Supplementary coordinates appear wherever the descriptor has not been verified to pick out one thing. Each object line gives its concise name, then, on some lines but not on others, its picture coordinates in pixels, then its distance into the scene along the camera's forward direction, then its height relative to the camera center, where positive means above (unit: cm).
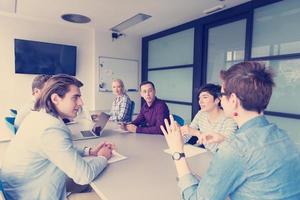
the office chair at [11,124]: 227 -48
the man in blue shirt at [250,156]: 79 -26
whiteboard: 513 +27
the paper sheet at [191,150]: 168 -54
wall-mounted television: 420 +48
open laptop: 222 -55
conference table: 108 -55
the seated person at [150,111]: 260 -34
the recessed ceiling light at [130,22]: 391 +122
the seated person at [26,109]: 245 -34
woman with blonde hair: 328 -35
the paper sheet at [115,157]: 152 -54
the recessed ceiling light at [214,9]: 336 +123
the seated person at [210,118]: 188 -31
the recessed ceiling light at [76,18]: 399 +123
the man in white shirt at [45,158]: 119 -44
